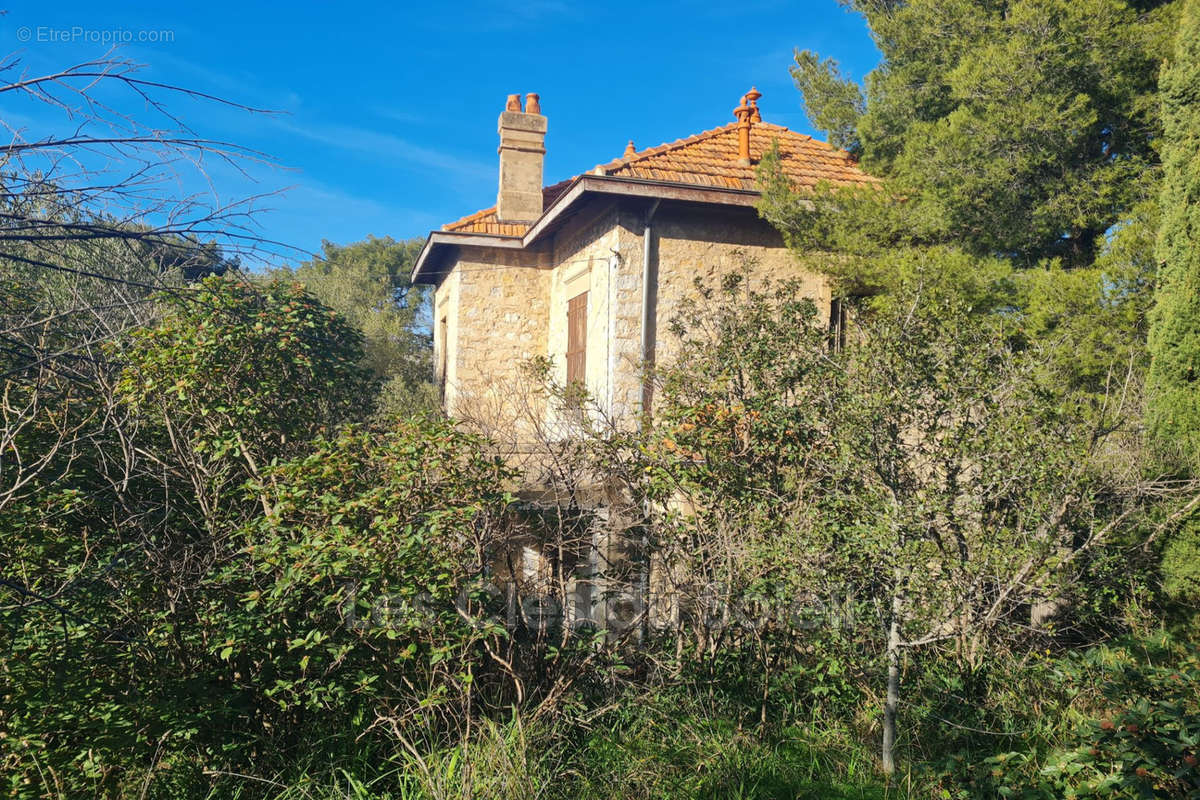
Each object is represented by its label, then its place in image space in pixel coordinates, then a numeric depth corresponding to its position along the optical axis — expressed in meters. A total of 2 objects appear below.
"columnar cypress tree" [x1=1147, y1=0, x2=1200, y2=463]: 6.27
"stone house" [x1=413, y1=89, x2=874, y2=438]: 8.52
